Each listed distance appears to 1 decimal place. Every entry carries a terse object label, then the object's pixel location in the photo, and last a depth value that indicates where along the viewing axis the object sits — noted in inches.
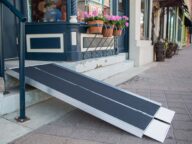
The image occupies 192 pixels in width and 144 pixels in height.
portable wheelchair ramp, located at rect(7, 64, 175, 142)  114.3
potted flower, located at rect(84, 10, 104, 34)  208.7
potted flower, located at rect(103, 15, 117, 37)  225.9
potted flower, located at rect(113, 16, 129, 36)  239.3
